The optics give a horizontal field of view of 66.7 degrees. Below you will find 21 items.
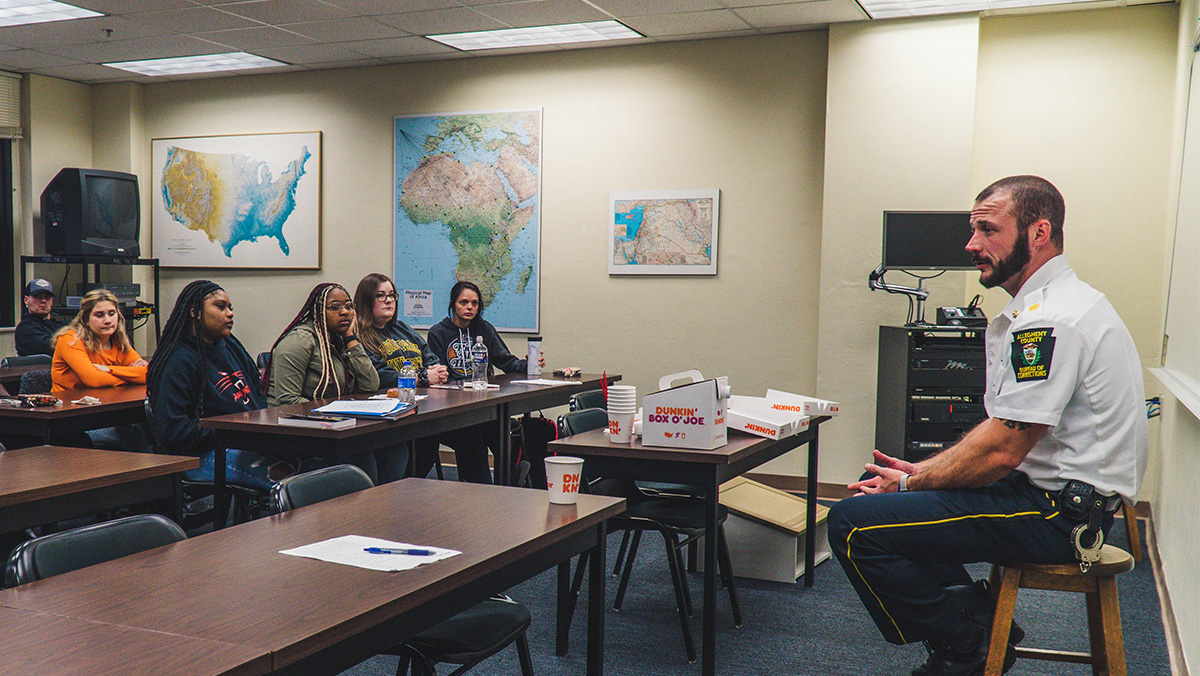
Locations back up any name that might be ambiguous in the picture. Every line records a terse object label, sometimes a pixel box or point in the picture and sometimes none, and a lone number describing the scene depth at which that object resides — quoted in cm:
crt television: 687
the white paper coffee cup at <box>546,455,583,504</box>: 216
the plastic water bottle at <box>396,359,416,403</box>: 380
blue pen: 175
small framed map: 602
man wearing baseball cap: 653
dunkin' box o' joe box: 292
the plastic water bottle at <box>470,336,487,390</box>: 465
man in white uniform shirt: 220
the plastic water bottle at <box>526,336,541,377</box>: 525
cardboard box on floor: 393
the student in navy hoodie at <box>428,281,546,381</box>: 527
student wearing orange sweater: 459
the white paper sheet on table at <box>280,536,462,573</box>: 168
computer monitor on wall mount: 498
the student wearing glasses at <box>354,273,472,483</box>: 487
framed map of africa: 645
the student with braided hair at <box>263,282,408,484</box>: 408
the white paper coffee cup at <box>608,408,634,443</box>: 302
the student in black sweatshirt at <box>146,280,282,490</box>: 365
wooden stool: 224
